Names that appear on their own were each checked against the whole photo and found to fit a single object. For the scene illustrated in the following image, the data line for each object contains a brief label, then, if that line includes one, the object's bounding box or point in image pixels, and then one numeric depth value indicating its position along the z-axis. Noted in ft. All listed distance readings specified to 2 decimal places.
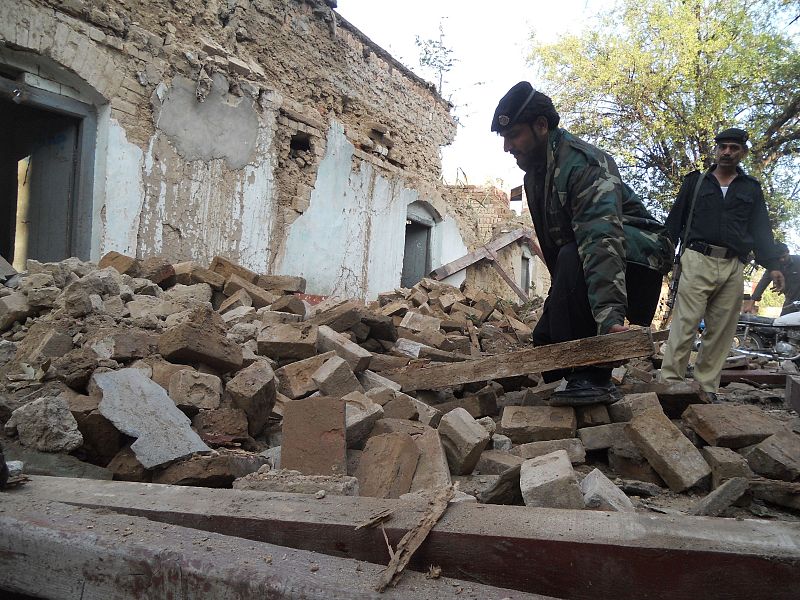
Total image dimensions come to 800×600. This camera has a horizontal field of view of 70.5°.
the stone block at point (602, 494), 5.43
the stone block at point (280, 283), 18.34
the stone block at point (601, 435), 8.35
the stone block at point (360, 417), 7.78
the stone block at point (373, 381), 10.64
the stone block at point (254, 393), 8.48
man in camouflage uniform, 9.15
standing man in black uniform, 13.43
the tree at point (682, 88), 38.19
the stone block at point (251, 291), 15.57
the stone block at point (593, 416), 9.03
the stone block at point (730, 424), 8.18
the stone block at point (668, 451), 7.31
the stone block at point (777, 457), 7.34
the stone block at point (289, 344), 10.93
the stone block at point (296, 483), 5.30
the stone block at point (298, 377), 9.90
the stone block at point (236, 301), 14.60
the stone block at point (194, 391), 8.22
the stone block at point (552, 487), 5.41
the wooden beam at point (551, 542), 3.72
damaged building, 18.58
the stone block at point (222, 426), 7.96
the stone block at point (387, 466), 6.31
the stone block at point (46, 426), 6.68
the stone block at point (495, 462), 7.69
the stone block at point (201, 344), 9.13
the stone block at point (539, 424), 8.73
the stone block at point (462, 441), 7.77
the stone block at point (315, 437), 6.72
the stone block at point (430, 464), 6.73
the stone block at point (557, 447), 8.01
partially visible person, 20.43
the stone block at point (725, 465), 7.22
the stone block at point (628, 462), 7.90
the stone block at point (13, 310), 11.95
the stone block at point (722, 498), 6.17
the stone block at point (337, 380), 9.64
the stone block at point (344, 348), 10.81
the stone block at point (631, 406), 9.12
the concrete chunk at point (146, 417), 6.56
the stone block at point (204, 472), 6.30
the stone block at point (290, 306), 14.33
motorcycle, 20.71
